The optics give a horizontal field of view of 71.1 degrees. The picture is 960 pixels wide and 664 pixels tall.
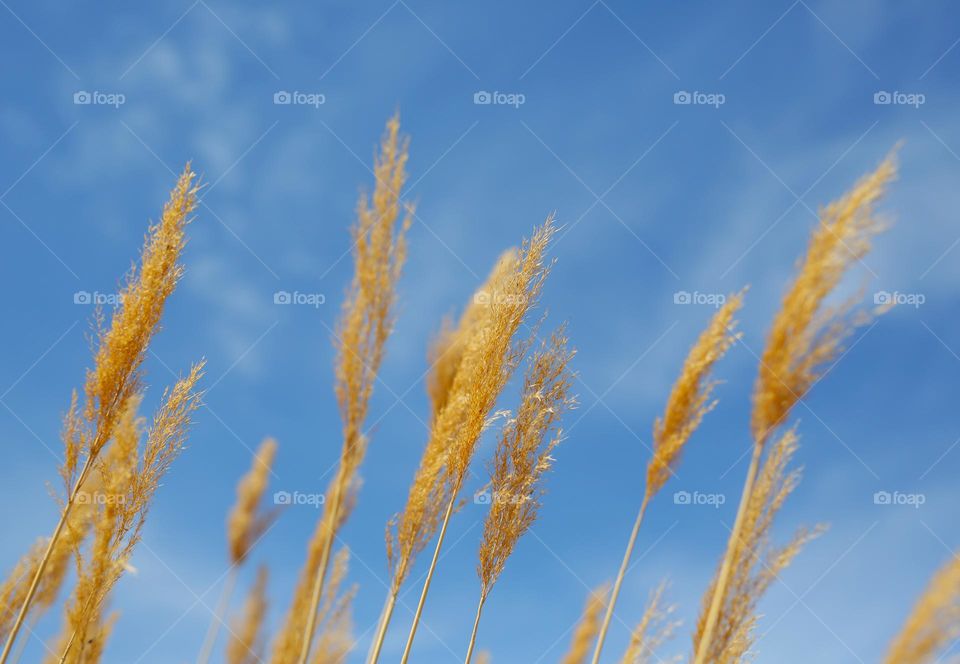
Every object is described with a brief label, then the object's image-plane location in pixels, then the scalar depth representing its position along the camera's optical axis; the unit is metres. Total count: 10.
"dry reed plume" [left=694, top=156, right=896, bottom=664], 2.78
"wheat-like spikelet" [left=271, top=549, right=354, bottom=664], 5.13
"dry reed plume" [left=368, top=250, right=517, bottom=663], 3.65
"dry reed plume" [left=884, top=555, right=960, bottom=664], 2.99
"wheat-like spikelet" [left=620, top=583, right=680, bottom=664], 4.57
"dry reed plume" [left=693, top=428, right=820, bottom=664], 2.85
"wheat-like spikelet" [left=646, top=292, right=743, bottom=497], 3.85
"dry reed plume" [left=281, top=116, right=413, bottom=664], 3.37
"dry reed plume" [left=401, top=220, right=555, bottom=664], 3.74
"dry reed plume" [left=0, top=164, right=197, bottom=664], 3.75
